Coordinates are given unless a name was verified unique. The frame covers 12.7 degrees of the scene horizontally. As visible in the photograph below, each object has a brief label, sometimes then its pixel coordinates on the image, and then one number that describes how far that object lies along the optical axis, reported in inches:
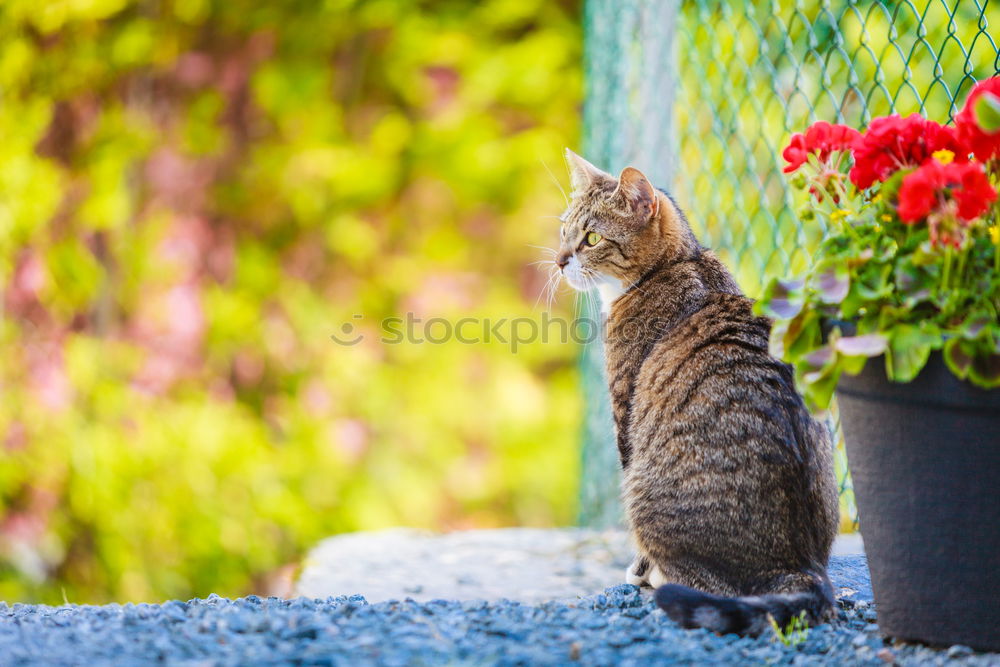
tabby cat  144.1
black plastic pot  139.3
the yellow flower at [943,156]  140.6
